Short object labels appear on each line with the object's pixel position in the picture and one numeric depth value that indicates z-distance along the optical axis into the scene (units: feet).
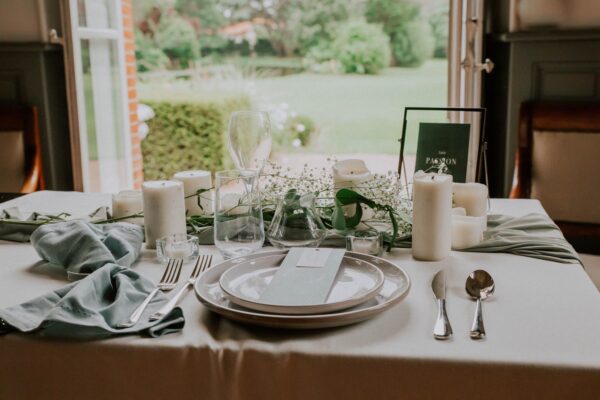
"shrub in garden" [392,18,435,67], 35.40
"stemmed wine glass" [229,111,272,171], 4.95
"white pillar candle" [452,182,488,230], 4.66
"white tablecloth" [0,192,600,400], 2.75
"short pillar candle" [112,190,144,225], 5.03
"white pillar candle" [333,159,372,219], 4.57
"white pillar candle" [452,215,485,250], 4.32
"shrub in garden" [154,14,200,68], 35.63
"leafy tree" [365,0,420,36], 35.91
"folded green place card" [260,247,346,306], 3.22
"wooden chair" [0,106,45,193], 9.32
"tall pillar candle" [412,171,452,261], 3.97
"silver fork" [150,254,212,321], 3.18
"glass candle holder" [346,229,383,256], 4.20
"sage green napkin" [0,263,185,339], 3.01
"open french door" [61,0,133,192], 10.82
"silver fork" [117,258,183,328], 3.15
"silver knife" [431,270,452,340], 2.98
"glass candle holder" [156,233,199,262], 4.20
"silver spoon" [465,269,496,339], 3.45
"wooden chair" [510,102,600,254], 7.79
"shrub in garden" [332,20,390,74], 35.27
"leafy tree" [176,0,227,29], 36.86
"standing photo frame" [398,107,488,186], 4.96
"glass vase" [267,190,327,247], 4.17
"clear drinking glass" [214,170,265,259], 4.09
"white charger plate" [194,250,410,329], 2.99
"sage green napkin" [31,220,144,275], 3.93
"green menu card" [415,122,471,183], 4.96
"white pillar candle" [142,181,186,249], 4.39
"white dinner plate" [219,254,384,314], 3.07
